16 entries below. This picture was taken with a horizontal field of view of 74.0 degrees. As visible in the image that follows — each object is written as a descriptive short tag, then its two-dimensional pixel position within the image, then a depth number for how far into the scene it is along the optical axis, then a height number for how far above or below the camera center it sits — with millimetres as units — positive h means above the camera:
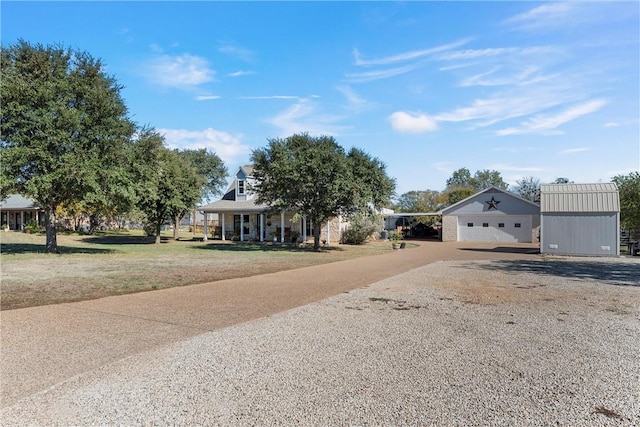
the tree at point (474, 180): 78875 +7910
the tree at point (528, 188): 62122 +4874
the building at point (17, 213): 48656 +1135
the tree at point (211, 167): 58756 +7853
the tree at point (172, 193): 30359 +2098
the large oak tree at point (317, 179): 22219 +2297
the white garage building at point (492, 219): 34406 +126
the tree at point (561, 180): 64812 +6264
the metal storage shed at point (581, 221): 22000 -49
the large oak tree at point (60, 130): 17453 +3985
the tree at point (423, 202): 60162 +3119
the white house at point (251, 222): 32469 -69
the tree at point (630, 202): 27580 +1176
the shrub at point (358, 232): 30797 -811
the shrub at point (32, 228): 40906 -531
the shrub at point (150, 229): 35772 -637
